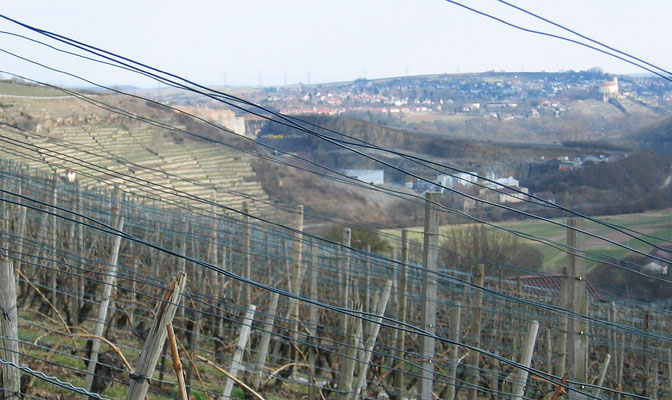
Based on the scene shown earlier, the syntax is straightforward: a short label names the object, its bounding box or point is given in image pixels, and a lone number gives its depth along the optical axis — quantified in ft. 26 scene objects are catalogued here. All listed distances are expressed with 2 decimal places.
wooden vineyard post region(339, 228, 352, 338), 57.01
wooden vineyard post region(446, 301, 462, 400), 39.11
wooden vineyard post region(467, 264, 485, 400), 41.63
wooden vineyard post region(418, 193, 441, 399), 37.58
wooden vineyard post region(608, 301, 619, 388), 61.42
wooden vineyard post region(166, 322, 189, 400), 18.13
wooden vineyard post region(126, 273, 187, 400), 17.35
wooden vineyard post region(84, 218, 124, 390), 35.32
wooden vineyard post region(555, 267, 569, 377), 44.04
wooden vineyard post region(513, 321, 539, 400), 29.24
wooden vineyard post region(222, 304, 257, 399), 29.73
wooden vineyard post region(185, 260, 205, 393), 43.25
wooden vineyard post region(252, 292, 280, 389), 36.66
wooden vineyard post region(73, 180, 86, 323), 59.16
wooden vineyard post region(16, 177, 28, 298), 57.79
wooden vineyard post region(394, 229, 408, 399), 46.89
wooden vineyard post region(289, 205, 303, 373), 57.52
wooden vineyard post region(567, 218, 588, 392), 33.94
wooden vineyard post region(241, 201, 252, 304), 61.41
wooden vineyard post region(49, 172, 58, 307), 59.98
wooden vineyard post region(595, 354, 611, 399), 43.27
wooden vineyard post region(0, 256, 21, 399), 23.71
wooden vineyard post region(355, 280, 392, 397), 33.37
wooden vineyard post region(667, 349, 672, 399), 57.67
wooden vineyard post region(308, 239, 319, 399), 60.44
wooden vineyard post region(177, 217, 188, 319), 63.35
